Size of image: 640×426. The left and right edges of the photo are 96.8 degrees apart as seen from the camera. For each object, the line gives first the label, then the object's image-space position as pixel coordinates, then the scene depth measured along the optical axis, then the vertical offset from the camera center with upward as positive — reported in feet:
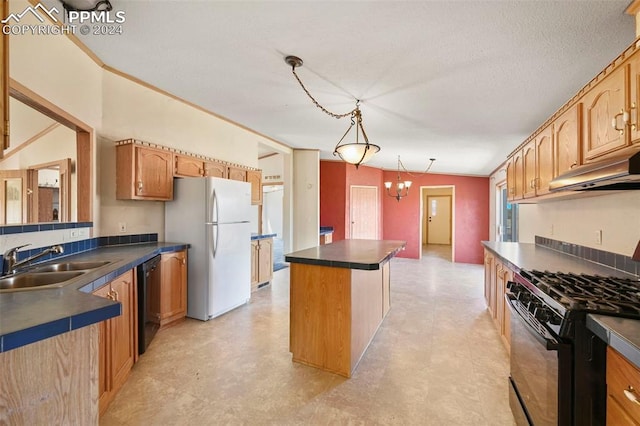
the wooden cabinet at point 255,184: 14.85 +1.53
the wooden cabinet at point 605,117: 4.86 +1.80
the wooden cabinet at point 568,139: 6.28 +1.75
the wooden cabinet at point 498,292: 8.35 -2.82
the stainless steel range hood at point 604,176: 3.54 +0.53
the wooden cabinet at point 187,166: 10.94 +1.84
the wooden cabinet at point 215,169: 12.26 +1.91
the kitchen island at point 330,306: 7.06 -2.46
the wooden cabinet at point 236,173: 13.41 +1.88
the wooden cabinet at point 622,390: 2.85 -1.91
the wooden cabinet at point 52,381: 3.23 -2.05
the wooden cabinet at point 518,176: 10.18 +1.35
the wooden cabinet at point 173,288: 9.64 -2.66
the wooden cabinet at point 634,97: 4.49 +1.86
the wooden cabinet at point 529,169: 8.92 +1.42
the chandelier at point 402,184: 19.47 +1.97
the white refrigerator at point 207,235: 10.38 -0.89
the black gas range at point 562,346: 3.59 -1.87
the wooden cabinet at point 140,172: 9.37 +1.35
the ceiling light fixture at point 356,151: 8.48 +1.85
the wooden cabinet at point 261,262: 14.25 -2.59
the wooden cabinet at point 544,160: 7.69 +1.47
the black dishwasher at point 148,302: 7.64 -2.72
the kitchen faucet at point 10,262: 5.26 -0.94
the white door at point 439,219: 34.71 -0.87
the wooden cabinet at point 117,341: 5.72 -2.85
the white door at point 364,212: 23.25 +0.01
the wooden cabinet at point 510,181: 11.30 +1.29
